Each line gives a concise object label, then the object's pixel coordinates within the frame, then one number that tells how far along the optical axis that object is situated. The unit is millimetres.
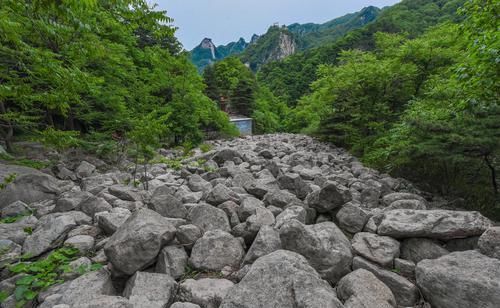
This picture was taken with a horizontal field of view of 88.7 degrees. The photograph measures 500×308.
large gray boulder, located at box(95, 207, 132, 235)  2902
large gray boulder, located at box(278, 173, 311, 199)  4477
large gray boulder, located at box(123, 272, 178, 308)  1900
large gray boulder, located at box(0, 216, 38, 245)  2873
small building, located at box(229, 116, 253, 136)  30250
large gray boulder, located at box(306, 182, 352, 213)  3109
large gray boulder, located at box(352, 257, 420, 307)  1961
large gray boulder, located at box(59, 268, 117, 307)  1974
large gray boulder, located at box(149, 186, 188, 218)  3279
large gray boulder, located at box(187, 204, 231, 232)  2984
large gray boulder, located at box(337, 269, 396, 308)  1802
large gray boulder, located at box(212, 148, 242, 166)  8348
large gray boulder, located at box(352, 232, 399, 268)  2283
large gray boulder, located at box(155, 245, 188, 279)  2321
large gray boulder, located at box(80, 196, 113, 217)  3449
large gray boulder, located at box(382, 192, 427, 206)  4164
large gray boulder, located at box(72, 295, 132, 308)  1703
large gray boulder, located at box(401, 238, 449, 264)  2299
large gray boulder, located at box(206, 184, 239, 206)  3662
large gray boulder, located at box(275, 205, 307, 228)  2985
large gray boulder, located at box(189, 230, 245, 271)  2418
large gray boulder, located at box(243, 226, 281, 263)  2396
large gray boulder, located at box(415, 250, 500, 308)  1679
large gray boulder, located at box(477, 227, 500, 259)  1996
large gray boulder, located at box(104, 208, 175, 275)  2254
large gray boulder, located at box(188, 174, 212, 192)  4824
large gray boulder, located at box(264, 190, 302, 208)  3657
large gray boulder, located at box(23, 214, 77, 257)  2633
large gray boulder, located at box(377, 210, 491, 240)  2322
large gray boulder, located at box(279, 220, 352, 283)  2225
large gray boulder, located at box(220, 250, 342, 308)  1664
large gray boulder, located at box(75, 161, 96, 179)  6905
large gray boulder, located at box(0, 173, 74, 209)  4188
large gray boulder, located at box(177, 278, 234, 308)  1965
